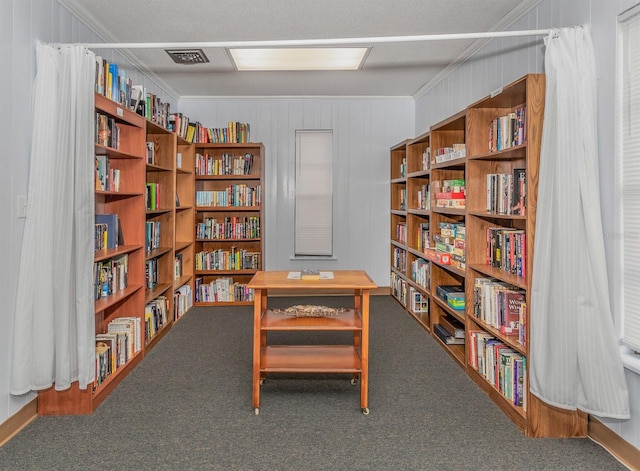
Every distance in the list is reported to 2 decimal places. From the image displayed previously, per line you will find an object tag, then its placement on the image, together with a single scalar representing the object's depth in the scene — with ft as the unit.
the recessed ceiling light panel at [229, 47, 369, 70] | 14.69
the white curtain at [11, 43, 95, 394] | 7.82
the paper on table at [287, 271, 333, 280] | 9.38
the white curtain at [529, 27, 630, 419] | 6.93
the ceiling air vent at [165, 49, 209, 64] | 13.67
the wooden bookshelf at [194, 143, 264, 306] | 18.08
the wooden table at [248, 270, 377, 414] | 8.69
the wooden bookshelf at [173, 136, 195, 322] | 17.33
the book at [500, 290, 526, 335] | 9.21
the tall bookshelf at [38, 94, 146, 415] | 10.09
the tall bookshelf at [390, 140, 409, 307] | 17.87
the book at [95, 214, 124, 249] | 10.86
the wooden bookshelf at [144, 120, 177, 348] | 13.60
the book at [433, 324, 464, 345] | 12.54
